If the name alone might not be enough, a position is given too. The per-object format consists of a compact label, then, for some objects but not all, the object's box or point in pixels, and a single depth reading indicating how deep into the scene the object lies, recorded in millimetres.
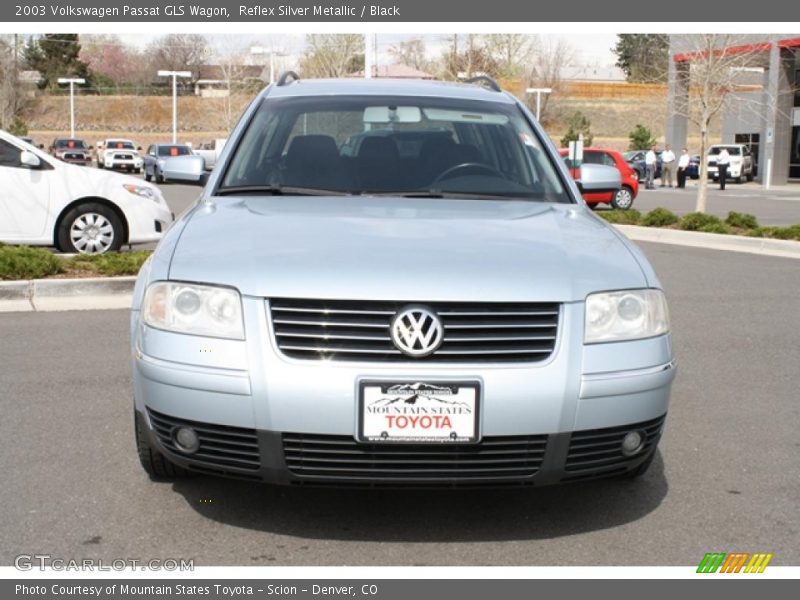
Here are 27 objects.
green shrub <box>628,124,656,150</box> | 56688
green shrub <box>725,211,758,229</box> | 16672
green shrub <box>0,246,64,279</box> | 9484
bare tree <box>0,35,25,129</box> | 69375
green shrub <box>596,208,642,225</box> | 19031
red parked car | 26516
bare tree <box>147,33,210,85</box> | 97750
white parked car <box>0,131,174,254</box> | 11539
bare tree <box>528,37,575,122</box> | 75188
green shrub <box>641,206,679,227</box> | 18141
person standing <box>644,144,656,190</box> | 43062
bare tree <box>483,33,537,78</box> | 67500
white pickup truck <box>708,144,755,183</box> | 47344
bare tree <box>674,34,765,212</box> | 22372
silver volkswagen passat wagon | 3619
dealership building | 42719
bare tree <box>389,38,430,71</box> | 64500
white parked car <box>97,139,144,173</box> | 52188
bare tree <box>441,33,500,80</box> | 59406
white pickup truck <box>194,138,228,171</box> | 55625
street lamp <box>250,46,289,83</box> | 45869
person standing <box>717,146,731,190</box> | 40047
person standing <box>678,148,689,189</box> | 42209
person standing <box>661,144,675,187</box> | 43194
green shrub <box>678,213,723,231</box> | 17094
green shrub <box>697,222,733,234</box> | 16656
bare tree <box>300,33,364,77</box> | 51875
